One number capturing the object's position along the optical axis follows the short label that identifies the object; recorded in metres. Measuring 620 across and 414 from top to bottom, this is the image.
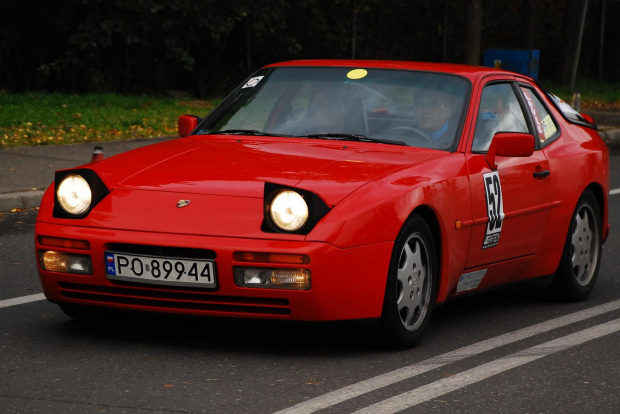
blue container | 36.69
